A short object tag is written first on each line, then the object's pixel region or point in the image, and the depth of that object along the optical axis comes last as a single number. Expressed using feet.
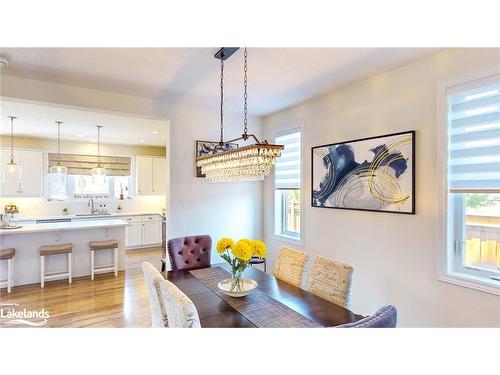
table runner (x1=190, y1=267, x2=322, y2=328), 5.03
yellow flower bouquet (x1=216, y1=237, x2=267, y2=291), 6.28
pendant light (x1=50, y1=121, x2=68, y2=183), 19.08
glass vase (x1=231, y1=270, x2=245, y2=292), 6.51
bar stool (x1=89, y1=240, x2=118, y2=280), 14.43
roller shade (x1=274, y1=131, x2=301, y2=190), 12.26
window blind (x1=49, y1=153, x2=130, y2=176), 20.43
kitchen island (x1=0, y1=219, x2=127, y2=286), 13.23
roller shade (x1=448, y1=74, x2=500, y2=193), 6.22
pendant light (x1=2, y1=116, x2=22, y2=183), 18.21
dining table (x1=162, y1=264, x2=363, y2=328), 5.11
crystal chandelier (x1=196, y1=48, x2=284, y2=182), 5.79
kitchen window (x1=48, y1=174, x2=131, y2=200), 20.26
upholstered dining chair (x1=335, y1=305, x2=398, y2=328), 3.34
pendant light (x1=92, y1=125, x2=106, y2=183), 16.96
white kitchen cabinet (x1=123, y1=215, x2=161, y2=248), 21.50
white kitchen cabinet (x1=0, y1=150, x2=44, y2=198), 18.51
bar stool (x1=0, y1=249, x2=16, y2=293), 12.25
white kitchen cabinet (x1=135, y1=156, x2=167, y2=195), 22.45
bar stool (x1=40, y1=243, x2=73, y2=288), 13.15
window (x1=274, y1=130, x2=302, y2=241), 12.32
